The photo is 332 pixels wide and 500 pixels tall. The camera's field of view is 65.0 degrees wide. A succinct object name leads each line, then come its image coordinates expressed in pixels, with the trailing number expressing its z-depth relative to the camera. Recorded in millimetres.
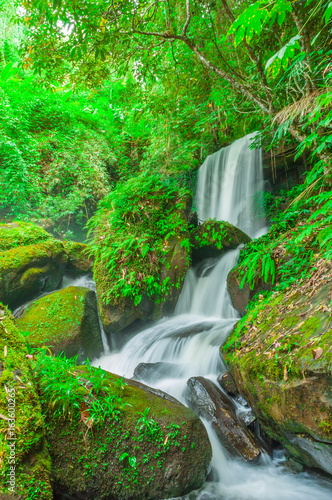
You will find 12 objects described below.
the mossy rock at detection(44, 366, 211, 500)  2139
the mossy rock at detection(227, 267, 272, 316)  4438
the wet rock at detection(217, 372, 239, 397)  3648
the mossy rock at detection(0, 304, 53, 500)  1596
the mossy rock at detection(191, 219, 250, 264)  6121
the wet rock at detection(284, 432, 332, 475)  2236
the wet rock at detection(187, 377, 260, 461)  2975
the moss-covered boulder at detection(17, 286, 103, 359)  5066
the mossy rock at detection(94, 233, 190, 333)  5777
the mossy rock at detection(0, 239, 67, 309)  6145
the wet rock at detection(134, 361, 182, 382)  4285
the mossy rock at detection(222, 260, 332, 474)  2096
